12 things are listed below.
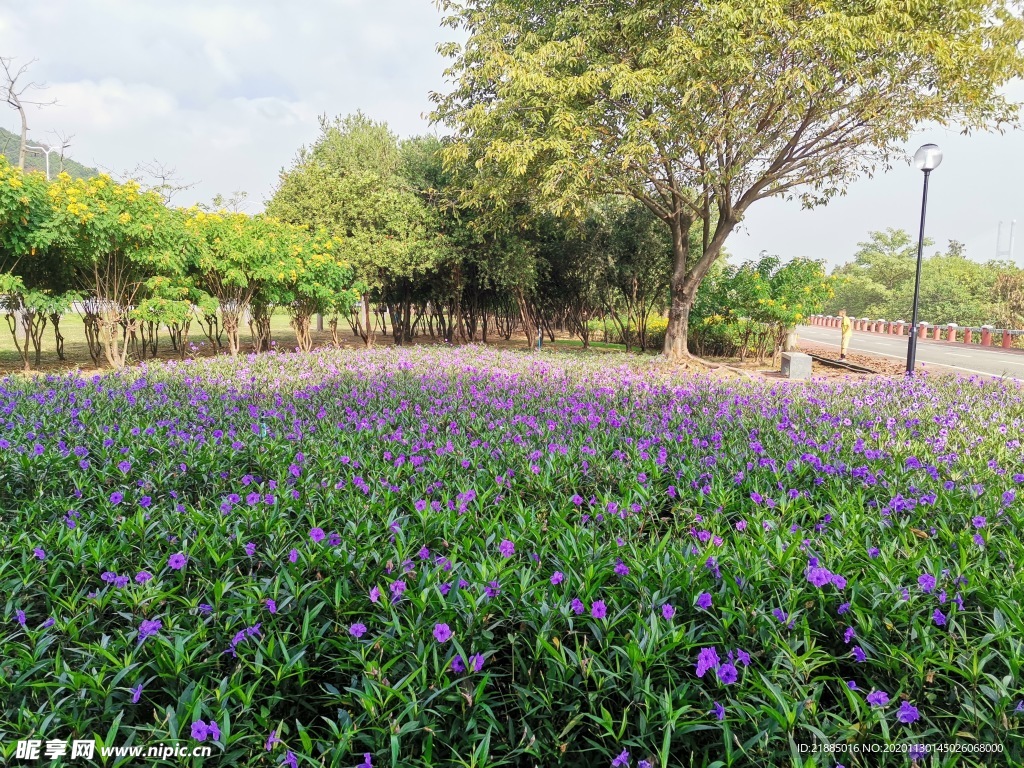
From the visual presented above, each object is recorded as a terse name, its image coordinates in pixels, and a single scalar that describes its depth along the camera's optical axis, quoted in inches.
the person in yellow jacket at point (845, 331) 616.3
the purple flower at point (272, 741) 52.2
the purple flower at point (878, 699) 53.5
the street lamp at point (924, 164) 365.1
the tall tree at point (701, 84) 337.4
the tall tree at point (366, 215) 557.6
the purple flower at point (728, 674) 55.7
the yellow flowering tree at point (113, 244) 329.1
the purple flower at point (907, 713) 51.9
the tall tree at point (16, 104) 772.7
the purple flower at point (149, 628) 63.5
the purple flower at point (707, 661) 56.8
